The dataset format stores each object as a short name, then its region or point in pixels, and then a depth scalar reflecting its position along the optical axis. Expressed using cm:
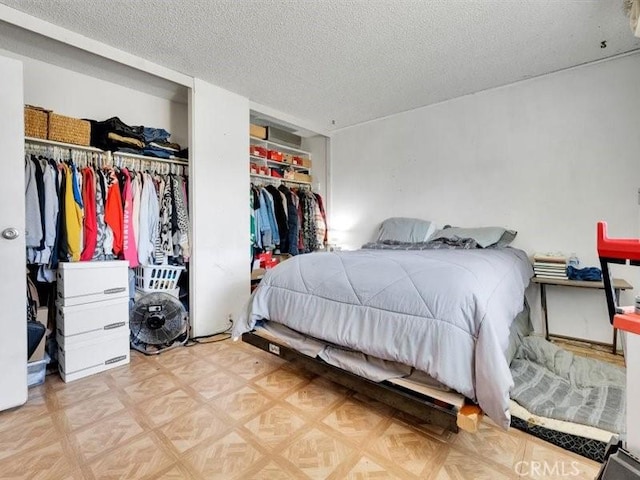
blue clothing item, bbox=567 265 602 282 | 242
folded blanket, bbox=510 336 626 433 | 154
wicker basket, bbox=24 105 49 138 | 214
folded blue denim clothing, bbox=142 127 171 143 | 275
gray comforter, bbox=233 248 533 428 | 127
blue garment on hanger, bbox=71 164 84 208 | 223
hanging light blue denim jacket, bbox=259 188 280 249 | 351
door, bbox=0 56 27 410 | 167
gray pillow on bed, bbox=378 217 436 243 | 326
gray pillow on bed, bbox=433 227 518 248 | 276
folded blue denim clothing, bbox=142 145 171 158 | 274
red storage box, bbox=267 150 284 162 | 385
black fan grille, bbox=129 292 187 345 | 241
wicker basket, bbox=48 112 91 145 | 223
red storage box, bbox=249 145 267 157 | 363
